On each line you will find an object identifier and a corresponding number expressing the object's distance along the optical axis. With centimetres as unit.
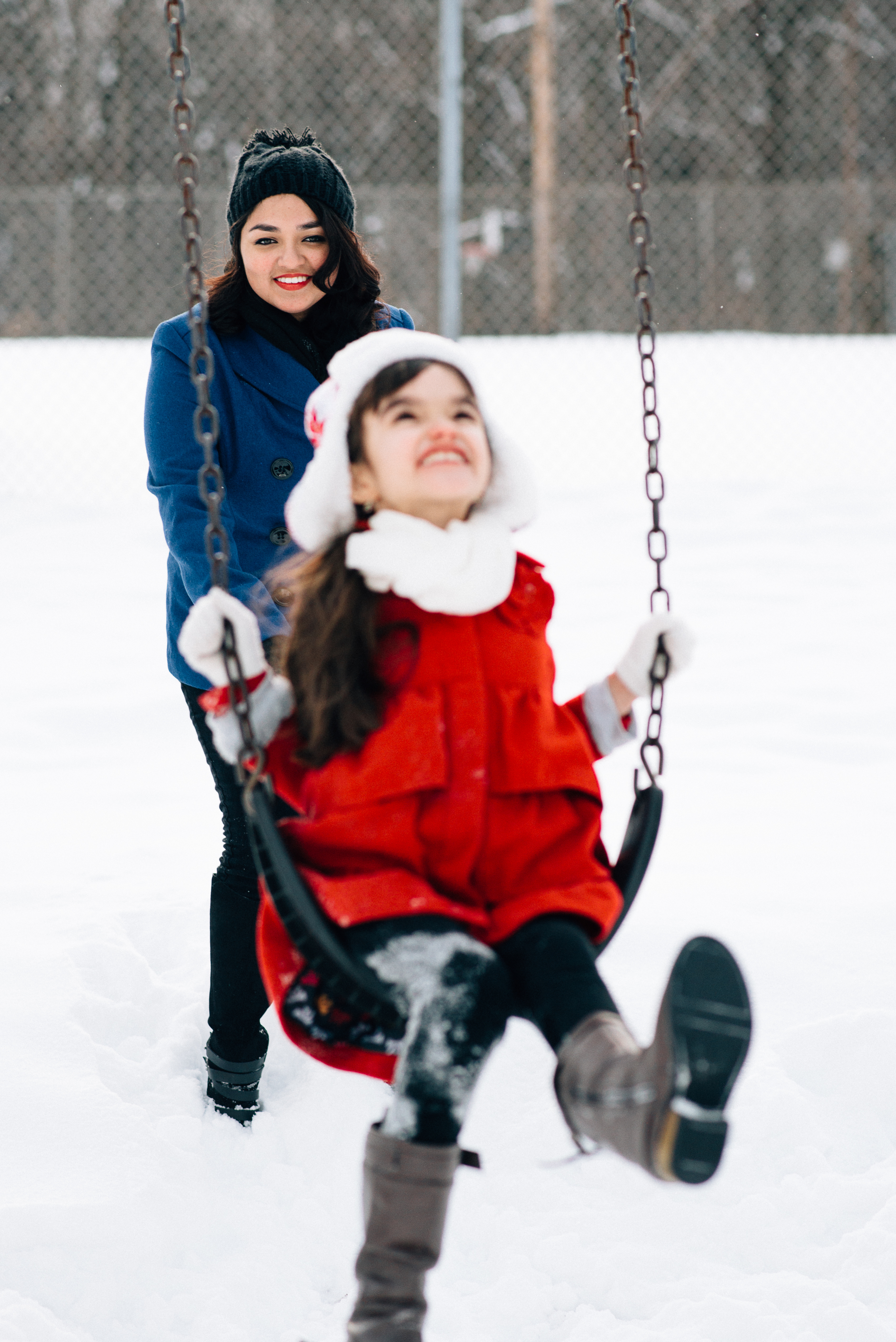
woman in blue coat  444
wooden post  1725
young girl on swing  383
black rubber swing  384
